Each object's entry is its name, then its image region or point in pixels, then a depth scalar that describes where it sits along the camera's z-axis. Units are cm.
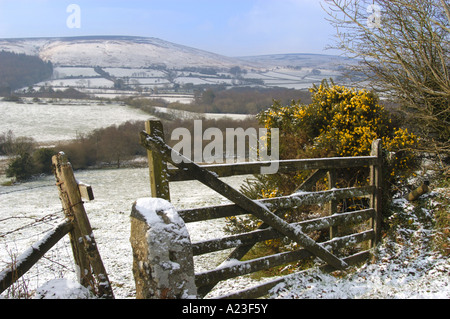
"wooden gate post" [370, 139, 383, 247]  510
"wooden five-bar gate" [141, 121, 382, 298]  316
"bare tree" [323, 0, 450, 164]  609
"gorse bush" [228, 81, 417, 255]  616
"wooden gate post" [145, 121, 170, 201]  312
